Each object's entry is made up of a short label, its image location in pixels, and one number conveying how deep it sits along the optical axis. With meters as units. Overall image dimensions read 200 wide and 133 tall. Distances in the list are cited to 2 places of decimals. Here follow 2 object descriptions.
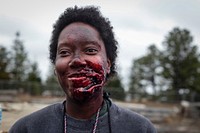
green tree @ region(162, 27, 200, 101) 24.49
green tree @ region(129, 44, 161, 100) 27.84
